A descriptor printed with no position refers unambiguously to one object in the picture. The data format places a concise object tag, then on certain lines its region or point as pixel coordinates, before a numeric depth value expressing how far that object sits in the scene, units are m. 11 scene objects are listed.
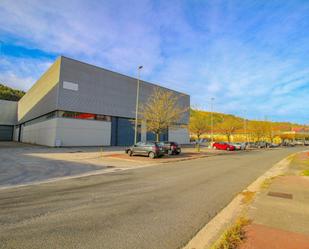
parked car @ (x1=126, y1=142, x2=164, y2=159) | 21.30
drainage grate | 7.17
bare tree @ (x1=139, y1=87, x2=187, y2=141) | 25.92
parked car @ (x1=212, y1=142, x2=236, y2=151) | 40.41
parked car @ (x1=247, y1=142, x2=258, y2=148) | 51.43
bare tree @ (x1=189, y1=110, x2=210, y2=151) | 41.56
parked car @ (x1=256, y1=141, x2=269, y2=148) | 54.99
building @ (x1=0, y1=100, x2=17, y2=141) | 59.41
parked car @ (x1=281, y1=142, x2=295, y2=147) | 78.13
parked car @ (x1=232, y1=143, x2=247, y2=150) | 42.06
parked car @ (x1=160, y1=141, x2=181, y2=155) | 25.21
